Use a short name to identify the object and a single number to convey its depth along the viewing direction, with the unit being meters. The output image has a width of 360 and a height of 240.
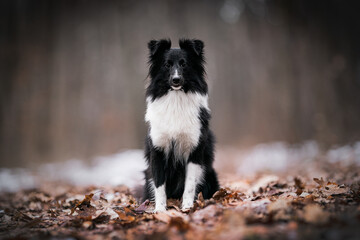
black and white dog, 3.59
